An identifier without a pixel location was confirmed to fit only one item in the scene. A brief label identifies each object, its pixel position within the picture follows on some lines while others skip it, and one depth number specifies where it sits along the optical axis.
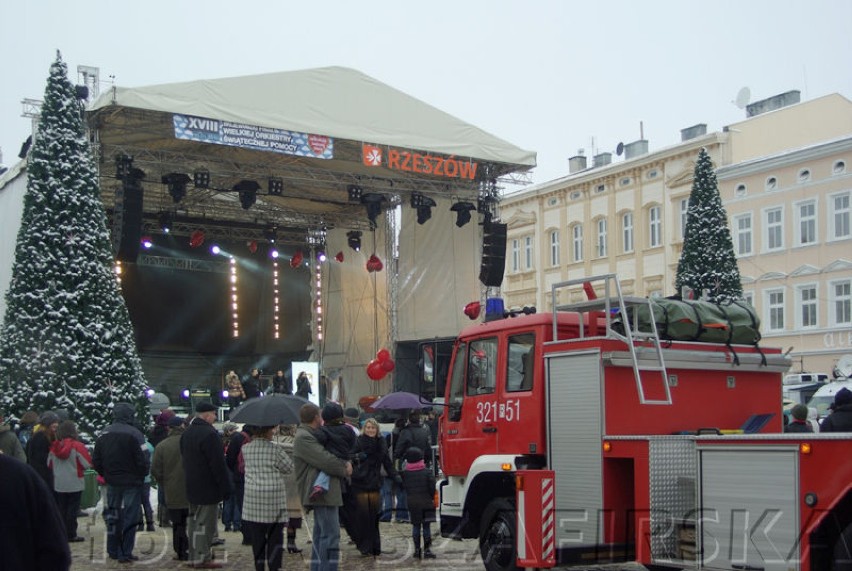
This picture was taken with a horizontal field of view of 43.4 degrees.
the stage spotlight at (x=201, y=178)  22.86
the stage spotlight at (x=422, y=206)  24.78
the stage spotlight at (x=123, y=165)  21.06
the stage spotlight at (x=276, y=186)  23.70
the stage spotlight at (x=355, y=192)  24.66
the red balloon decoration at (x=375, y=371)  26.08
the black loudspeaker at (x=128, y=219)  21.33
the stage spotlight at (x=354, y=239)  29.14
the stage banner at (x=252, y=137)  20.75
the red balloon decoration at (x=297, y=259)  31.38
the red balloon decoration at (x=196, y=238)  29.50
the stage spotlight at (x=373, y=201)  24.61
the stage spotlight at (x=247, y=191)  23.56
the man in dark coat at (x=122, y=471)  11.30
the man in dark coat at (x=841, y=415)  10.06
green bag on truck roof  9.05
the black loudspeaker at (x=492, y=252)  24.41
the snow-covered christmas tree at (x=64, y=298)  17.61
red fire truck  6.94
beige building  35.03
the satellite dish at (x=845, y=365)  29.93
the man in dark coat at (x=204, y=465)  10.33
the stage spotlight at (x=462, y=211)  24.59
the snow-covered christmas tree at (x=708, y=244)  26.11
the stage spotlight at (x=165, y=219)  27.89
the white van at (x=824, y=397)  25.14
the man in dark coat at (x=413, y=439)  12.58
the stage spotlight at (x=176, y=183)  23.08
